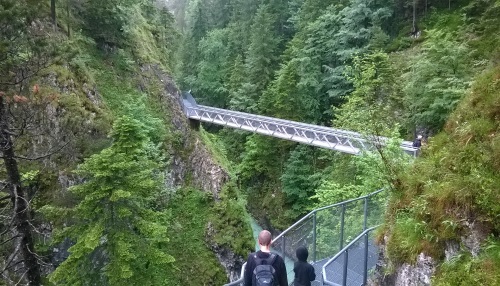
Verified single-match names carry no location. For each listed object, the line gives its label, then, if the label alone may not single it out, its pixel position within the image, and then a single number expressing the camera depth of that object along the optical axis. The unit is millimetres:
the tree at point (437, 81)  15227
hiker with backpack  4141
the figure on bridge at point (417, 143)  16656
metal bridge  20406
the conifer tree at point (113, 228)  10477
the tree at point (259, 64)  34375
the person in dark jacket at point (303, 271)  4941
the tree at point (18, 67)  7195
